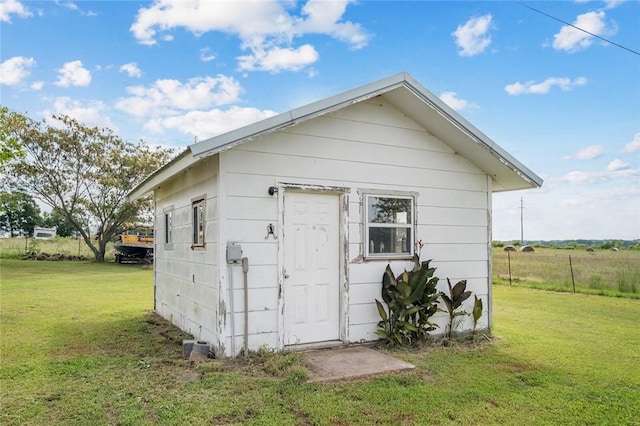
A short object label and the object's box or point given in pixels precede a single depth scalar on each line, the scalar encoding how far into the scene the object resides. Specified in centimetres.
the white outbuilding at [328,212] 557
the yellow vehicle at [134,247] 2425
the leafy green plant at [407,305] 615
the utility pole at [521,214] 4988
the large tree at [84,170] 2355
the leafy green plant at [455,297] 646
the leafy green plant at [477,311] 675
